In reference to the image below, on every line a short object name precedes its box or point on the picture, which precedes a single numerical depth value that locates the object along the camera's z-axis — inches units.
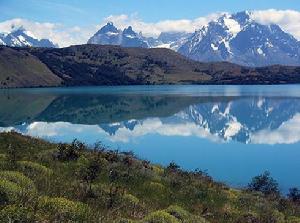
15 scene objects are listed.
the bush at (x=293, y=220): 878.6
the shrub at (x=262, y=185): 1555.6
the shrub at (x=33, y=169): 773.6
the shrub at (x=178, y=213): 681.0
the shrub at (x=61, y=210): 501.7
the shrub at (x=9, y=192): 522.0
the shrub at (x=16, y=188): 529.3
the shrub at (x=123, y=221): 545.1
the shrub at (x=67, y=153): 1027.3
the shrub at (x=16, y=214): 420.5
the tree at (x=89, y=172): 818.2
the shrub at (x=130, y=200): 728.4
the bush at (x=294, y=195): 1368.8
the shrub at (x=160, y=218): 600.1
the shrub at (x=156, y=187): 922.7
